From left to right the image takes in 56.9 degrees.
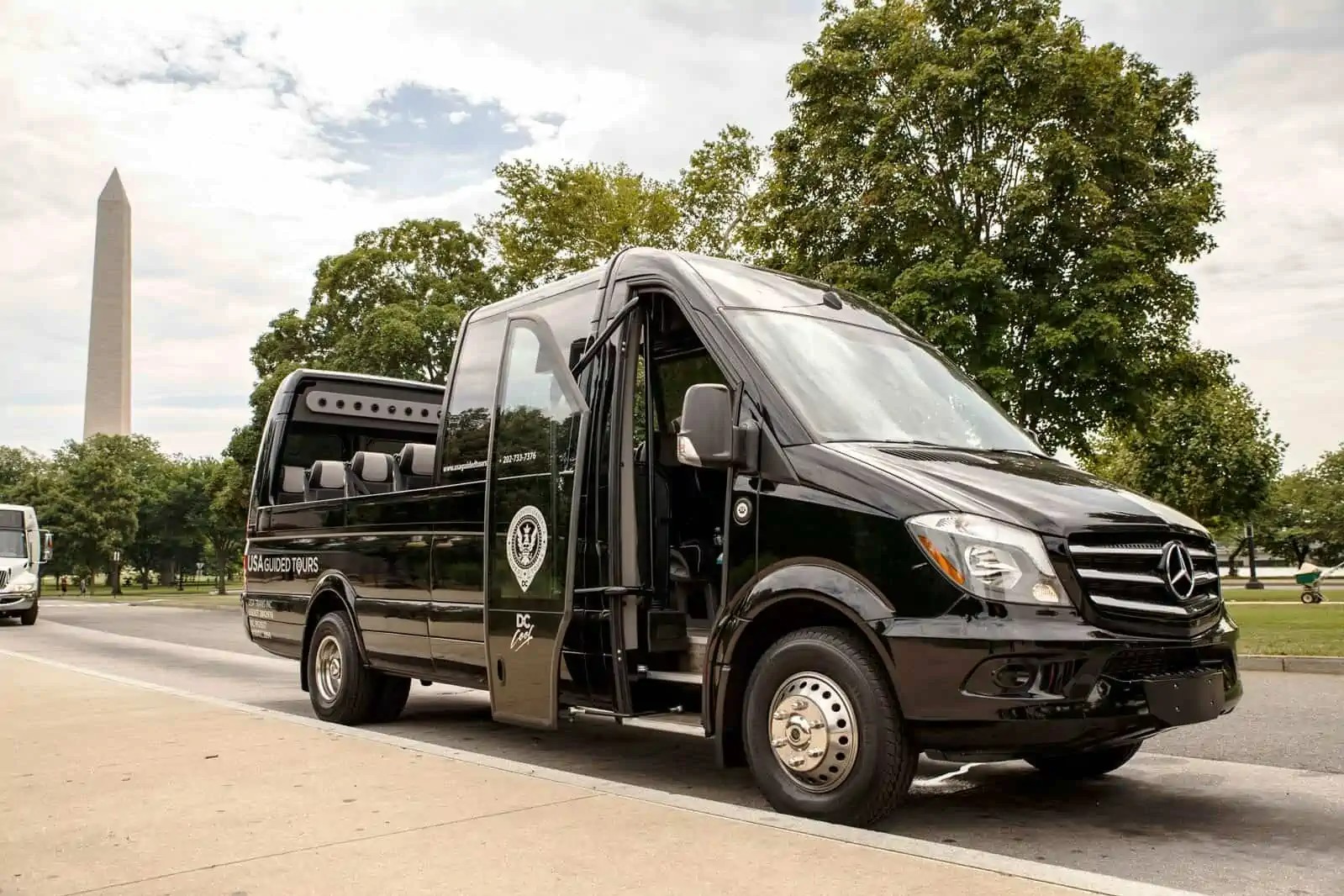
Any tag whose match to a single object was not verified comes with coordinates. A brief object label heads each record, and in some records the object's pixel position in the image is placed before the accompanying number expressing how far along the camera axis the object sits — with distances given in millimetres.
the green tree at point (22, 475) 76250
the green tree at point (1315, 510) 72938
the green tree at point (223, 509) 42750
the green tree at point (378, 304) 36969
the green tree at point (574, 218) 32906
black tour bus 4867
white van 26141
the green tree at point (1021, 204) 19078
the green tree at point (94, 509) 68250
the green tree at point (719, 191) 31859
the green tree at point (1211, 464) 42469
